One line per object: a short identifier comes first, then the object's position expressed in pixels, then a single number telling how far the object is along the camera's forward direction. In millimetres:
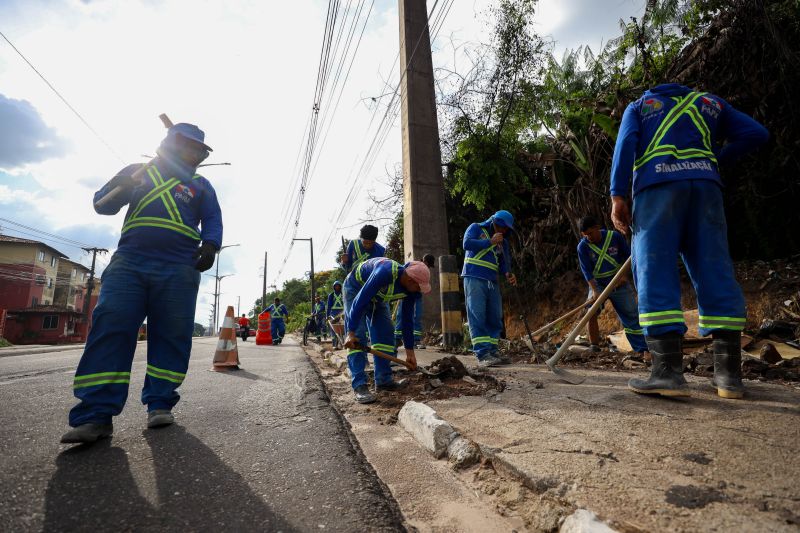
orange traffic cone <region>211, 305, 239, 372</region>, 5427
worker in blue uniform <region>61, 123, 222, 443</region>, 2195
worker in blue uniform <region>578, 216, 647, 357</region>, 4477
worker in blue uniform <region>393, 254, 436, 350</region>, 7125
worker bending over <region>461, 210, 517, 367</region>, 4602
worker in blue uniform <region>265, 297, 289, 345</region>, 14523
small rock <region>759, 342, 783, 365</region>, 3529
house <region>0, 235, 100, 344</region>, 32031
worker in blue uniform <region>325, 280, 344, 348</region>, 12377
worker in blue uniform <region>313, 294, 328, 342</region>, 16234
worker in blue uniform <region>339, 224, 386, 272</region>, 5512
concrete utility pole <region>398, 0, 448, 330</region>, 8031
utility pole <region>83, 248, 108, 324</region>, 30930
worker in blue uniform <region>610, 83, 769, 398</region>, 2244
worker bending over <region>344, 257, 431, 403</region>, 3279
